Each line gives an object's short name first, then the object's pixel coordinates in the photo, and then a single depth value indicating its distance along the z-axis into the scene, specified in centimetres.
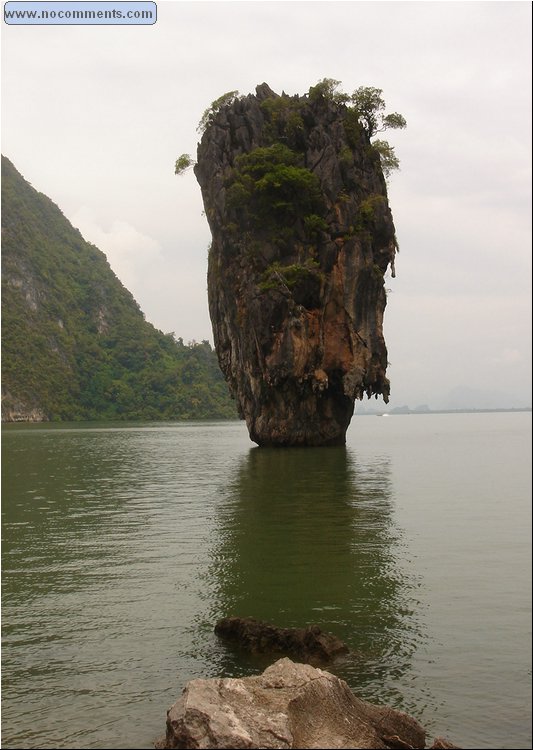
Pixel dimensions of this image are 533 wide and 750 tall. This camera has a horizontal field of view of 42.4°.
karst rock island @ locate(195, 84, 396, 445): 3791
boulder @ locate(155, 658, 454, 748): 491
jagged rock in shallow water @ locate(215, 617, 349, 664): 767
